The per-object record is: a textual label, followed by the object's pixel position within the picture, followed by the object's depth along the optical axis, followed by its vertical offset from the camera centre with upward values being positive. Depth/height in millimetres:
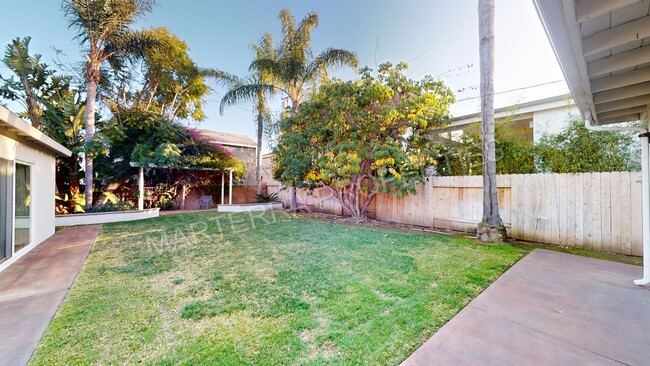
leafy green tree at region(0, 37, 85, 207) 9164 +3348
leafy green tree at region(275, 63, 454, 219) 7863 +1781
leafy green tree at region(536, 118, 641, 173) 5719 +710
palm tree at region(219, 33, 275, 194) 11875 +4540
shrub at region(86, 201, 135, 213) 9727 -872
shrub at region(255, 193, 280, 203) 14082 -780
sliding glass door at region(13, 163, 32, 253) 4977 -427
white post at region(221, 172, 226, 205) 14664 +78
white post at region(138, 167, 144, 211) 11281 -173
